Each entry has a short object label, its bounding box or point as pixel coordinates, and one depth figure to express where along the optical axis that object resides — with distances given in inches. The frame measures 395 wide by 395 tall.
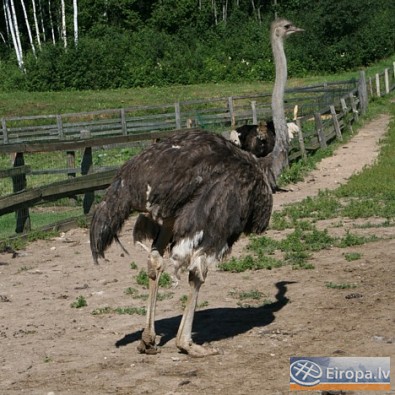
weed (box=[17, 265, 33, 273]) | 576.3
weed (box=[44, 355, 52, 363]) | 388.8
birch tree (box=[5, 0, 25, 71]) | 2996.6
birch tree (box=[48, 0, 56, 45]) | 3273.6
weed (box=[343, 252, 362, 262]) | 542.2
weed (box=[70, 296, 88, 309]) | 476.3
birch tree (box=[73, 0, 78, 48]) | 3039.9
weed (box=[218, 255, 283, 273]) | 542.7
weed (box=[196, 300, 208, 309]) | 468.7
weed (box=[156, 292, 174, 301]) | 488.2
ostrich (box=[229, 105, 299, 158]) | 958.7
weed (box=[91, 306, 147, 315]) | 459.0
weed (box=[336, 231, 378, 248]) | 584.7
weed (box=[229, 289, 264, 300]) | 484.2
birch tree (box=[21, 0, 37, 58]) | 3137.3
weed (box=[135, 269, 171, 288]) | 514.7
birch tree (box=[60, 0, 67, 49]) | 3099.8
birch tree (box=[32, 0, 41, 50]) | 3166.7
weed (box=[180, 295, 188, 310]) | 471.3
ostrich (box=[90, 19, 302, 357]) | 389.1
